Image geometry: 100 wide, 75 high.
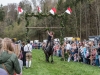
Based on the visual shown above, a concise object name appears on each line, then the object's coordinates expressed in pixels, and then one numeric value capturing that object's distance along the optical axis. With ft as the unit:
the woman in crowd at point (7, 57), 16.21
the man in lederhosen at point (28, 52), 47.79
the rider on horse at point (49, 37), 57.65
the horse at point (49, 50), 58.18
